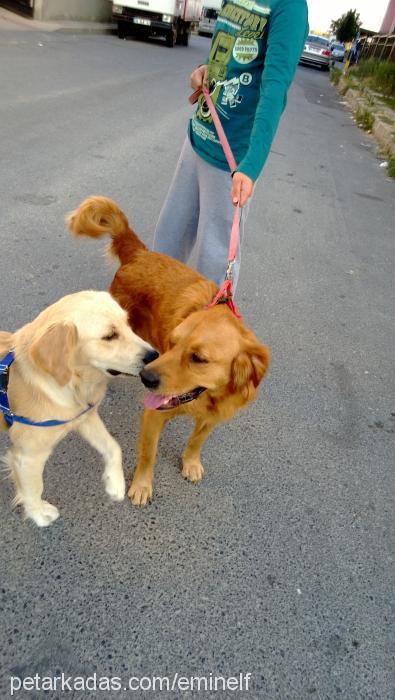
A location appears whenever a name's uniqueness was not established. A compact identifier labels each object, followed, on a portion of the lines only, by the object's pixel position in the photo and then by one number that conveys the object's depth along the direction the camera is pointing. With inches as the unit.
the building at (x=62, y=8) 669.3
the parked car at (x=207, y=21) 1403.7
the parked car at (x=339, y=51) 1693.5
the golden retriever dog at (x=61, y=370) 74.7
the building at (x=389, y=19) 1797.5
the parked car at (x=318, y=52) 1194.0
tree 2021.4
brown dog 82.2
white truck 730.8
